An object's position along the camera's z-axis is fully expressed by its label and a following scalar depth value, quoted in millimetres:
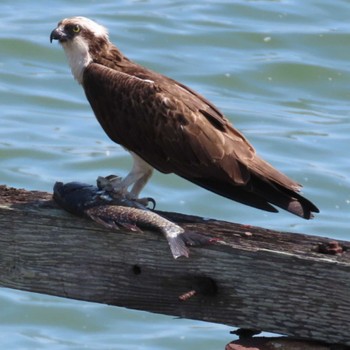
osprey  11312
